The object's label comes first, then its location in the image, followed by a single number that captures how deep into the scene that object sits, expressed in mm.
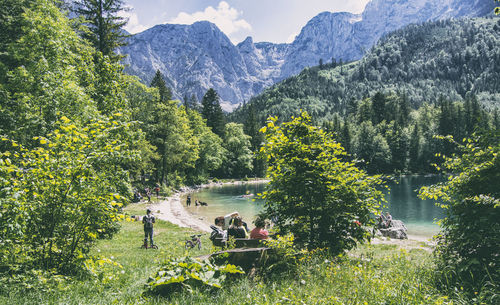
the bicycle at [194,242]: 13745
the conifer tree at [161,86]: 56469
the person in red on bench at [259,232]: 9241
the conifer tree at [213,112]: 83438
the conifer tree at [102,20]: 23055
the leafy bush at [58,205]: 4793
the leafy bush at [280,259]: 6012
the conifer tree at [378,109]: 108938
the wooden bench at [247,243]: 8250
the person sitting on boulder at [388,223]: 23078
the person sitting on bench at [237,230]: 11086
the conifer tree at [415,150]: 92188
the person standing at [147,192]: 35222
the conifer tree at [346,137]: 96188
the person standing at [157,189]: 39438
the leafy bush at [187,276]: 4914
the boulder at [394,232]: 21172
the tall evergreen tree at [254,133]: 86938
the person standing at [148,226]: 14289
